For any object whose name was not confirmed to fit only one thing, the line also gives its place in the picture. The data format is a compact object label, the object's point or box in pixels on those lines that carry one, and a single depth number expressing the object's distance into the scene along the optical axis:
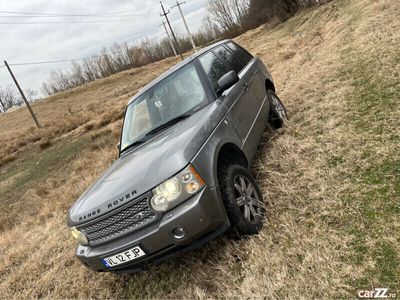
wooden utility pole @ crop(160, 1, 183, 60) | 61.31
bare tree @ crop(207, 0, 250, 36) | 87.81
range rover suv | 2.99
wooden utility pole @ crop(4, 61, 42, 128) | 33.66
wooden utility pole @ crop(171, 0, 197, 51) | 50.75
